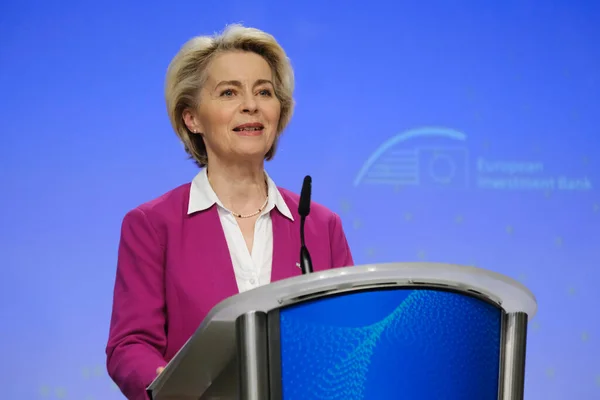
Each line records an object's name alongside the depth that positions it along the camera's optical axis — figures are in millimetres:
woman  4319
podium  3870
